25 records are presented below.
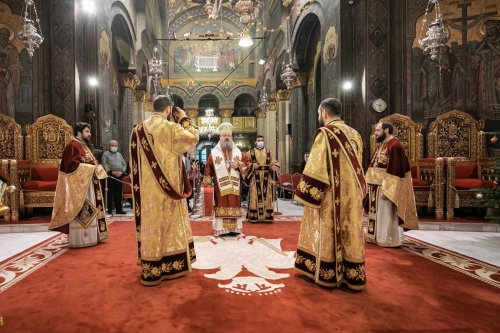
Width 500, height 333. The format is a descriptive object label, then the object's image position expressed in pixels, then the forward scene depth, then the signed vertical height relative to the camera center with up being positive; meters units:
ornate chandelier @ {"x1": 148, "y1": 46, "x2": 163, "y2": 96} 15.27 +4.67
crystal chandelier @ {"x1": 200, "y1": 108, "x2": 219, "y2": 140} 27.73 +3.64
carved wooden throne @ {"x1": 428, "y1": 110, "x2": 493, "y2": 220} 7.42 +0.42
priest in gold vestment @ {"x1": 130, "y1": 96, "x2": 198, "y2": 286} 3.25 -0.29
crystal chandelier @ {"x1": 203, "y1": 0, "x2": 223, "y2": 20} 10.52 +5.65
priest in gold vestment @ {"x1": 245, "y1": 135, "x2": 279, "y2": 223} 7.09 -0.49
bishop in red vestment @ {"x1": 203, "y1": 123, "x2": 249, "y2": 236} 5.52 -0.37
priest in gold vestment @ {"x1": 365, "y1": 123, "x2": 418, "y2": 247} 4.81 -0.50
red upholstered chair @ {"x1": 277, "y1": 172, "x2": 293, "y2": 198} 11.81 -0.61
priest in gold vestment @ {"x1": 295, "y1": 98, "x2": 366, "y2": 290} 3.13 -0.41
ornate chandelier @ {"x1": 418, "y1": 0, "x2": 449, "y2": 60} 6.12 +2.38
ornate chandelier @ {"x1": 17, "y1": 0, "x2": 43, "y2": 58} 5.91 +2.43
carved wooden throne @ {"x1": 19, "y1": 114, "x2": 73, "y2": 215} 7.44 +0.45
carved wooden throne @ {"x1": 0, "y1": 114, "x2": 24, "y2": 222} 7.37 +0.63
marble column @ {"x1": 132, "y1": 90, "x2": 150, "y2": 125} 17.52 +3.41
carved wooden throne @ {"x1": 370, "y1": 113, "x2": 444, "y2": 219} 6.80 -0.12
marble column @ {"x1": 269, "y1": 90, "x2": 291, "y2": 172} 17.27 +2.26
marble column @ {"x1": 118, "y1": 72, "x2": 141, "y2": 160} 13.80 +2.48
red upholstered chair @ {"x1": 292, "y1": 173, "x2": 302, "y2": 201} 10.74 -0.52
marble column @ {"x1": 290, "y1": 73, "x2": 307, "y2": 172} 14.08 +1.80
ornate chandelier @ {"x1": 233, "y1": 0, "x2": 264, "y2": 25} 9.05 +4.46
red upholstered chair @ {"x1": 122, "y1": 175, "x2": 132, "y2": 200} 8.72 -0.64
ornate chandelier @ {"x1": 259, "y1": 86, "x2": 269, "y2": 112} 19.14 +3.66
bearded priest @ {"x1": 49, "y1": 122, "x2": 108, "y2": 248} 4.82 -0.52
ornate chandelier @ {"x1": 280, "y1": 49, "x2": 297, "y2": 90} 10.66 +2.92
